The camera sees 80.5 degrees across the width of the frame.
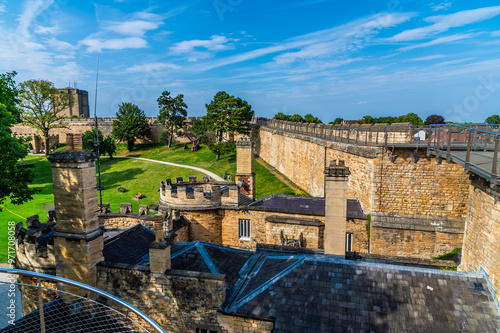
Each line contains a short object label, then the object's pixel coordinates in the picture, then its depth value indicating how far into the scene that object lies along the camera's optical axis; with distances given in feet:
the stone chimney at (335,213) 25.11
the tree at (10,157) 38.27
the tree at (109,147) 146.30
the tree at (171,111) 157.69
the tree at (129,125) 160.66
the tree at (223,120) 121.90
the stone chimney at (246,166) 47.83
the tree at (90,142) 141.49
